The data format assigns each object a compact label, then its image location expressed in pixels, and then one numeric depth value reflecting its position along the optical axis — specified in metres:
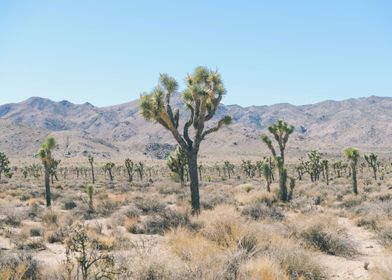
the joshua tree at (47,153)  28.25
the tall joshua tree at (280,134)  28.54
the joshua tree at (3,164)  54.29
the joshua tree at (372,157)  53.52
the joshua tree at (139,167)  72.37
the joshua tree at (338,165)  62.84
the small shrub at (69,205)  24.50
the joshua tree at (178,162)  37.79
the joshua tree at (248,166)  75.60
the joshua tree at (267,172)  31.22
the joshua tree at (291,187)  26.55
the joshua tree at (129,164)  68.25
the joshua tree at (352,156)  31.73
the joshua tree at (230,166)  84.01
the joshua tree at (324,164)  52.28
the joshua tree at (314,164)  54.69
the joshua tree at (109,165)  70.25
